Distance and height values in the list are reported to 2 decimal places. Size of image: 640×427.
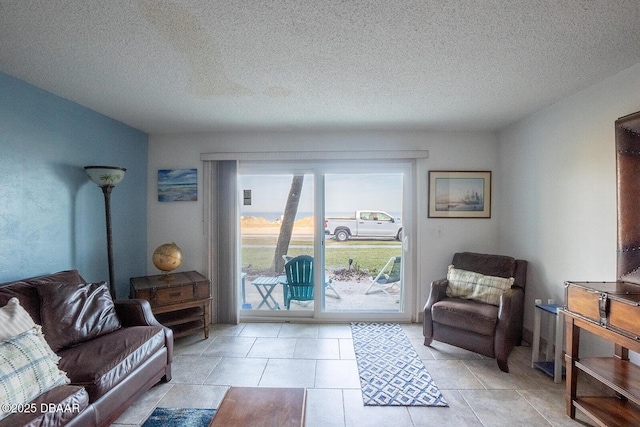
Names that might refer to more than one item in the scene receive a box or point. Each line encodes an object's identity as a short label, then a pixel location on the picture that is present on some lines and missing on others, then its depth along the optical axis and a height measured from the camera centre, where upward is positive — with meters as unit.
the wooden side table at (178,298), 3.00 -0.91
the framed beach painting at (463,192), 3.72 +0.26
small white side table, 2.46 -1.12
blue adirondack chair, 3.87 -0.83
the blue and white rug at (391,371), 2.25 -1.39
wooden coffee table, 1.48 -1.04
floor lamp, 2.70 +0.28
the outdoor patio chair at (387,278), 3.91 -0.86
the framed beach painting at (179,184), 3.82 +0.35
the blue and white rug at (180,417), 1.97 -1.40
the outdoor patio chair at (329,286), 3.92 -0.97
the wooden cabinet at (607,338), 1.66 -0.81
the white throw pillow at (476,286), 2.93 -0.74
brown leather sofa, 1.53 -0.95
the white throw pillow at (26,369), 1.43 -0.82
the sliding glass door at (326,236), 3.84 -0.32
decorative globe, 3.24 -0.51
